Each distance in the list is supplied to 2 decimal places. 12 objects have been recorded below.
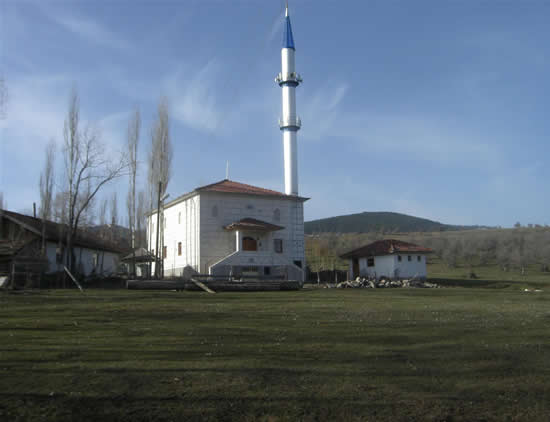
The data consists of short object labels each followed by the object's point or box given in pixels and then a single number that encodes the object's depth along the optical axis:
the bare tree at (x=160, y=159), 37.00
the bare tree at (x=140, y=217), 44.41
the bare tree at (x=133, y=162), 37.34
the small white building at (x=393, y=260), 41.41
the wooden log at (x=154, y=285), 24.02
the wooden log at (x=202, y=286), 23.77
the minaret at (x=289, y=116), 44.31
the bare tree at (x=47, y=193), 37.03
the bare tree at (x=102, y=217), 65.44
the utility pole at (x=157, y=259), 33.41
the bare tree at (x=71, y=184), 33.50
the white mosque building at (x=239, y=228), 37.31
